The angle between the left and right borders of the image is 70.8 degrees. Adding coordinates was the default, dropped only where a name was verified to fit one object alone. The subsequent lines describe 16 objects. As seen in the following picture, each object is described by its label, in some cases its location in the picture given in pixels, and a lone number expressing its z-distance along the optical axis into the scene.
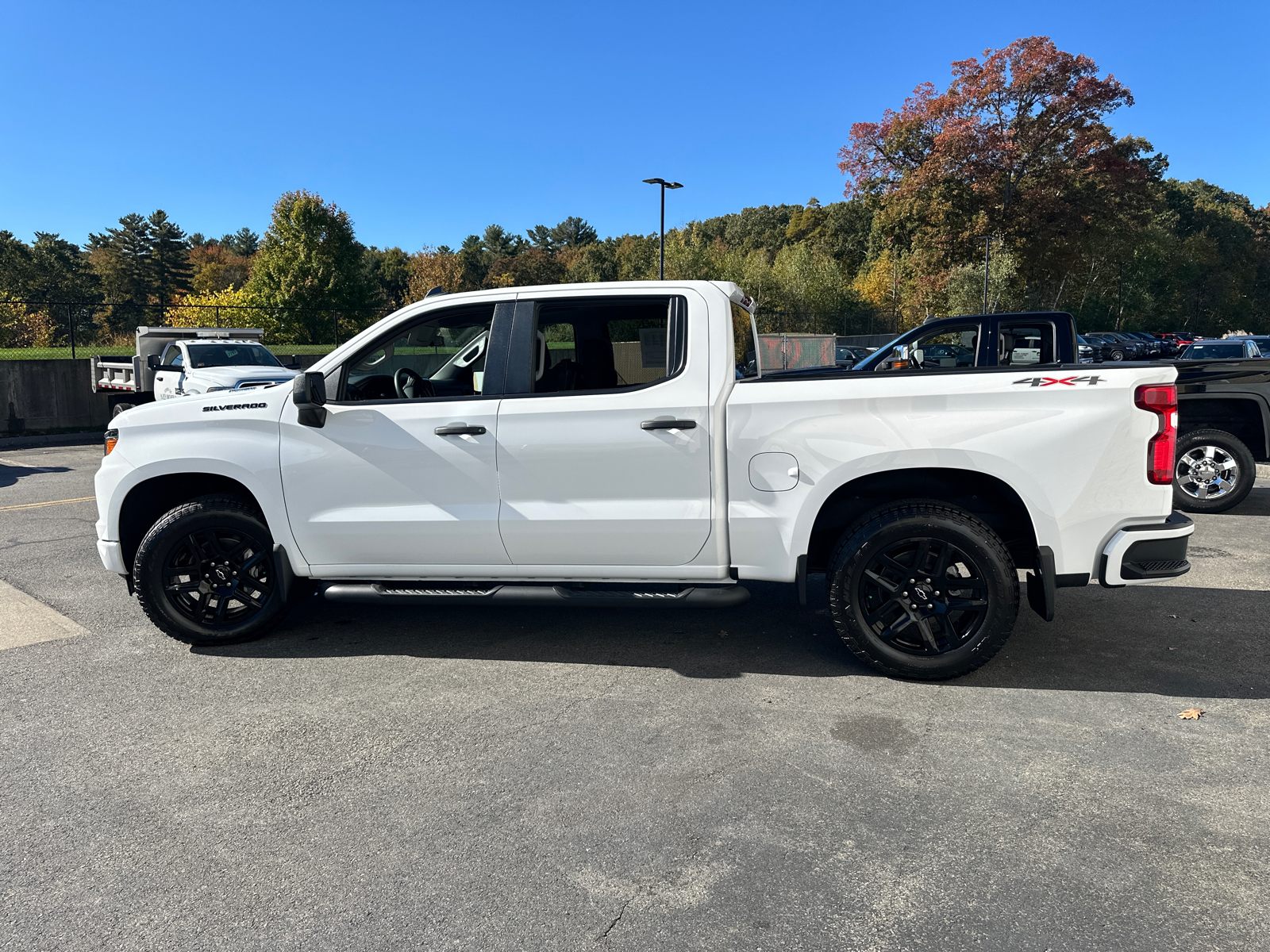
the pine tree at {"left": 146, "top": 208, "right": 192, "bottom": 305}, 94.25
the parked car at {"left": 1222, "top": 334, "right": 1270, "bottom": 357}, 19.76
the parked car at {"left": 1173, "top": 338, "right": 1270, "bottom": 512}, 8.58
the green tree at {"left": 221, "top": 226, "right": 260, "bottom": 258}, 134.62
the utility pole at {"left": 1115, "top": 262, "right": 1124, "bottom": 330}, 62.00
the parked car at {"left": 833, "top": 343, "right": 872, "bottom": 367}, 37.72
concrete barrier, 18.16
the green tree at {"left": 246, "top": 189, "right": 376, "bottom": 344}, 62.03
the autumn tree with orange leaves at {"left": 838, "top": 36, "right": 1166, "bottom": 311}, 45.06
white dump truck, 15.70
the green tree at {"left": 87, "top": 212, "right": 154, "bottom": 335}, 89.31
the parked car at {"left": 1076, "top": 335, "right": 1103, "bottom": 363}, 19.34
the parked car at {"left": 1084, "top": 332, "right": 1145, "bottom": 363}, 41.78
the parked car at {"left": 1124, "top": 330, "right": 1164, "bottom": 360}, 41.17
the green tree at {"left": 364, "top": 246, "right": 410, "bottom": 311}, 107.12
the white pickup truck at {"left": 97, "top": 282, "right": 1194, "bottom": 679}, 4.15
